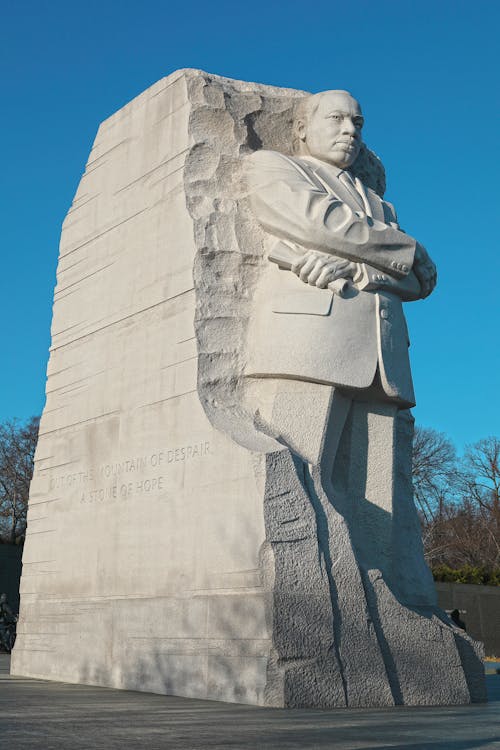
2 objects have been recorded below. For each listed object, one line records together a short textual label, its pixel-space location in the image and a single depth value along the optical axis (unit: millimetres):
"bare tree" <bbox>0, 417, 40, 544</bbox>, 32375
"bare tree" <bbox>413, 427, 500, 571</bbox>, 33875
